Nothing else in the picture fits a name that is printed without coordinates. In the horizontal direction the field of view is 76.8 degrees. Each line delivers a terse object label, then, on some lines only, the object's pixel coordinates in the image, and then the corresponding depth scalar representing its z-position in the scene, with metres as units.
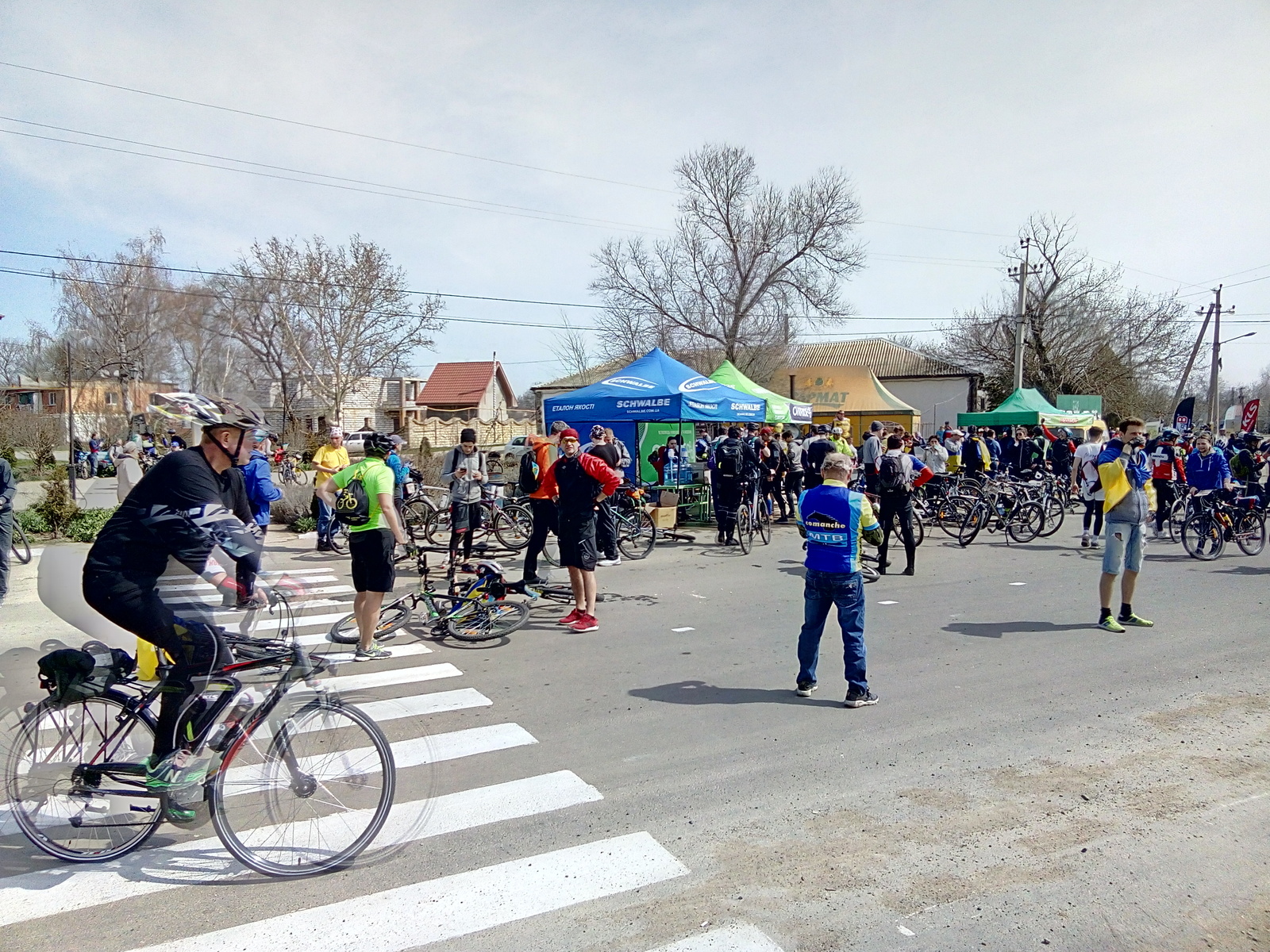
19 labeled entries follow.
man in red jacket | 7.68
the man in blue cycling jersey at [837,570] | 5.60
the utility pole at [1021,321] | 34.84
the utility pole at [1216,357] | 44.66
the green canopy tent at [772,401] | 18.81
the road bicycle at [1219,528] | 11.88
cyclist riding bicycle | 3.43
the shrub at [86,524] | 13.05
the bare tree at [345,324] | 33.25
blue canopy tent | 15.74
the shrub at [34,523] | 13.49
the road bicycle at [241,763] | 3.50
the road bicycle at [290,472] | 23.11
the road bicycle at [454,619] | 7.45
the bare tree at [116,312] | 41.69
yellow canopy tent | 35.34
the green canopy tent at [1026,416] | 26.44
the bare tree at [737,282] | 41.16
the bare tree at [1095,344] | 45.09
